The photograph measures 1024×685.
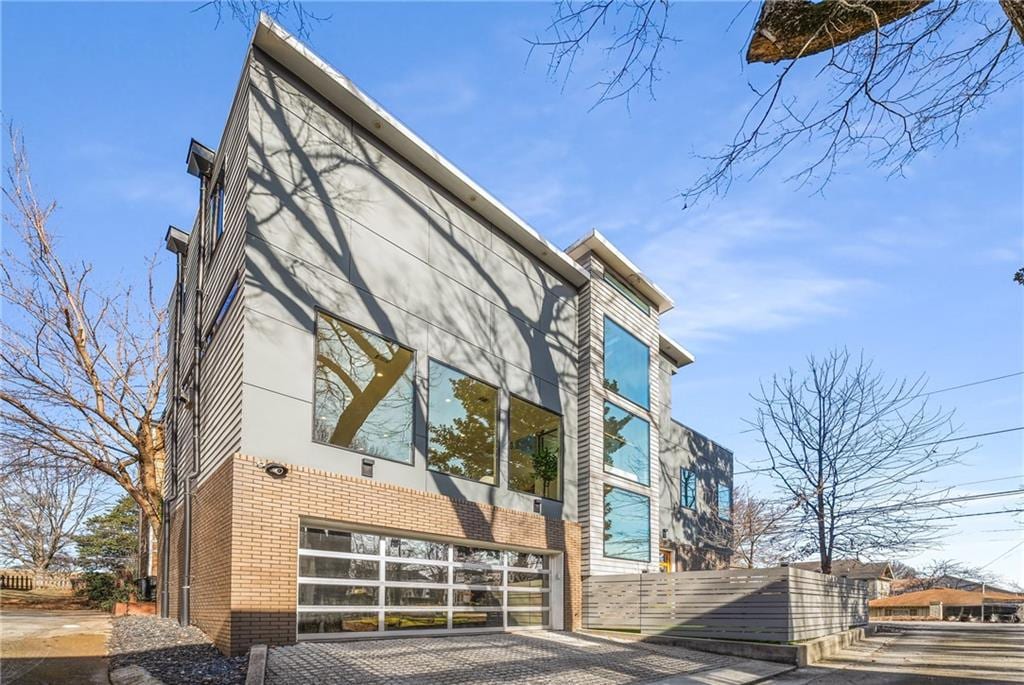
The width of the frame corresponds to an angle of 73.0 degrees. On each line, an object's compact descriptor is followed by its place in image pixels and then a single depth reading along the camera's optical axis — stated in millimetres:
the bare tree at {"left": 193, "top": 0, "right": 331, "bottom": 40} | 5155
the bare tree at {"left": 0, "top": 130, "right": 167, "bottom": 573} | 18953
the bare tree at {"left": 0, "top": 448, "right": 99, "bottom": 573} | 34344
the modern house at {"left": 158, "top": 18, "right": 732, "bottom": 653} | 10414
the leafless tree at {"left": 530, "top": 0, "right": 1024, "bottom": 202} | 4656
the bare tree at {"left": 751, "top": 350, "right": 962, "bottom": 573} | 23281
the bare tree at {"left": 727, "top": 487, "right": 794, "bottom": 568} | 25688
